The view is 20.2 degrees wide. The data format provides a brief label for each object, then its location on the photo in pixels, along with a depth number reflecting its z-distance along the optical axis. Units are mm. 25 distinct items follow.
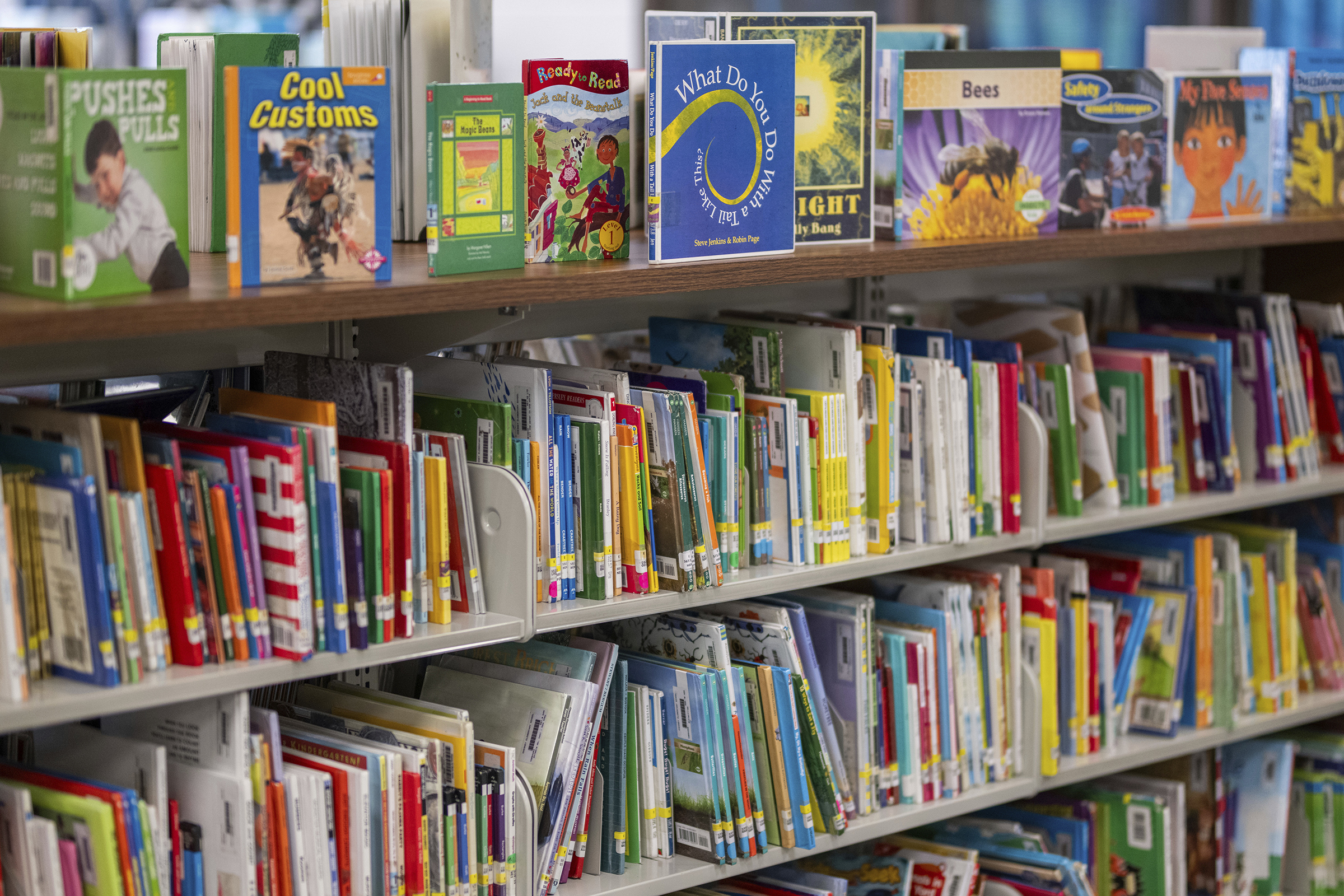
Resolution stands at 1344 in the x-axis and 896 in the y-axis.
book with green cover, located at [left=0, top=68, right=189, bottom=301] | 3992
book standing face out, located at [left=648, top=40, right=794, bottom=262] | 4389
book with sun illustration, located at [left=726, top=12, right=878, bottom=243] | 4589
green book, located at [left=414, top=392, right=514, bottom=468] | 4326
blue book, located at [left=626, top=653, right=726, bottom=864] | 4492
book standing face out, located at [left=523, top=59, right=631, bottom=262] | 4395
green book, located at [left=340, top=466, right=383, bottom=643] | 4175
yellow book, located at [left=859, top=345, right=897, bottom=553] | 4659
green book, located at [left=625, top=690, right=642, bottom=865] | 4475
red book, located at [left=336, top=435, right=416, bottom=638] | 4196
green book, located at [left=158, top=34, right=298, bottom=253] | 4356
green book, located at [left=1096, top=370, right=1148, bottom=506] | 4999
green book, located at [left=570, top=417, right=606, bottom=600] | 4393
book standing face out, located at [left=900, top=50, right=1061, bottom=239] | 4726
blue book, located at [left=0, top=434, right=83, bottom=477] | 4032
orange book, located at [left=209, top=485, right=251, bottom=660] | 4092
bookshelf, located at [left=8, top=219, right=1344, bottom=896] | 4022
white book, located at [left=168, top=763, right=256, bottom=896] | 4119
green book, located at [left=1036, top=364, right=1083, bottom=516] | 4917
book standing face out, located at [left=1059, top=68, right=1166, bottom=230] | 4871
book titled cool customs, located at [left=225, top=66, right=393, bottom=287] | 4092
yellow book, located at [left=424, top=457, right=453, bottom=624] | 4246
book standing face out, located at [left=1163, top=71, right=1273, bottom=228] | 4996
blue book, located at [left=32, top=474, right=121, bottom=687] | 4014
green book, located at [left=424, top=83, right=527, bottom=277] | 4220
